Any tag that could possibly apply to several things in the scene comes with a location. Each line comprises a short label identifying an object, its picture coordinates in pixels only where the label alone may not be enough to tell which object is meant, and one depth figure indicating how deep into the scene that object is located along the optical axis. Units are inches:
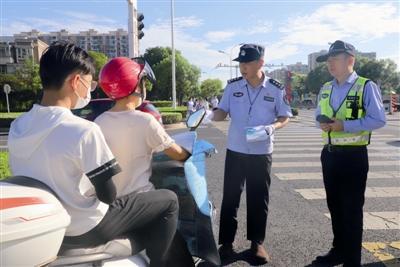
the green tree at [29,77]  1638.3
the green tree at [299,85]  3403.3
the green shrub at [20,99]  1647.4
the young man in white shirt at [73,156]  65.8
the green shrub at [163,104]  1486.8
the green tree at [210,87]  2835.1
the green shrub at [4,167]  171.5
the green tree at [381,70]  2282.2
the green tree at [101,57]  1784.9
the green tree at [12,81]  1667.1
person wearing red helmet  84.7
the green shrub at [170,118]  783.7
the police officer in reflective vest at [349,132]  122.3
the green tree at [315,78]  2770.7
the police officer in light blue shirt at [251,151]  138.0
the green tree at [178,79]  2169.0
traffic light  462.0
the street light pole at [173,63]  1095.1
